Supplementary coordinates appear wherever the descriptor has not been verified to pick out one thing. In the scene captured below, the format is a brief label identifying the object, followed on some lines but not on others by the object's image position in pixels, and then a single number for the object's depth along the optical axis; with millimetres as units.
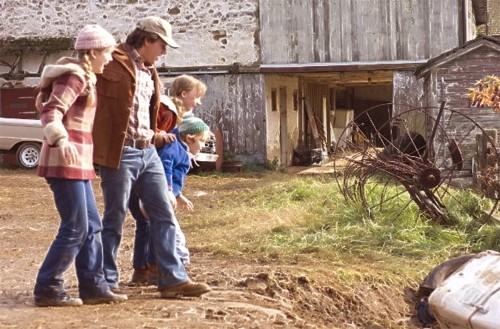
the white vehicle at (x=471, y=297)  5633
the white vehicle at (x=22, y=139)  21156
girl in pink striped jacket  5883
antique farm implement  10219
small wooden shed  16906
